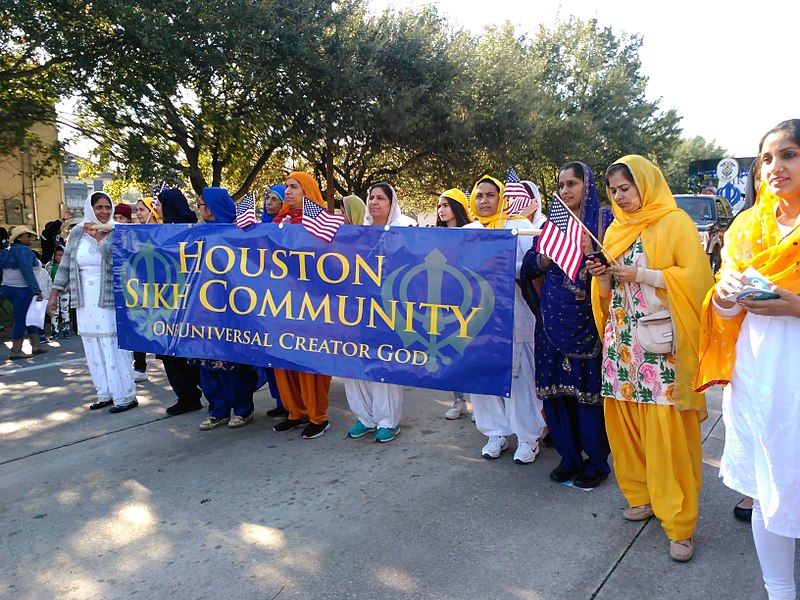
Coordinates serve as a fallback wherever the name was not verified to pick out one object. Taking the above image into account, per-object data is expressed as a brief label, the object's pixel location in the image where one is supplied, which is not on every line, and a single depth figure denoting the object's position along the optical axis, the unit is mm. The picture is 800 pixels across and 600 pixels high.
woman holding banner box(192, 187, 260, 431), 4691
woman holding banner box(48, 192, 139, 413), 5086
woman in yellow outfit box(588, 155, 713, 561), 2740
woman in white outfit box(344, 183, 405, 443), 4359
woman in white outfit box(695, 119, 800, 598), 2021
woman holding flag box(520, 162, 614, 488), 3326
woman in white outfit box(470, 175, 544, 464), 3895
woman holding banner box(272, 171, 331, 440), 4484
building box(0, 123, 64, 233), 18000
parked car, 12961
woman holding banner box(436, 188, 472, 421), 4367
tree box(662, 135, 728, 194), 38406
